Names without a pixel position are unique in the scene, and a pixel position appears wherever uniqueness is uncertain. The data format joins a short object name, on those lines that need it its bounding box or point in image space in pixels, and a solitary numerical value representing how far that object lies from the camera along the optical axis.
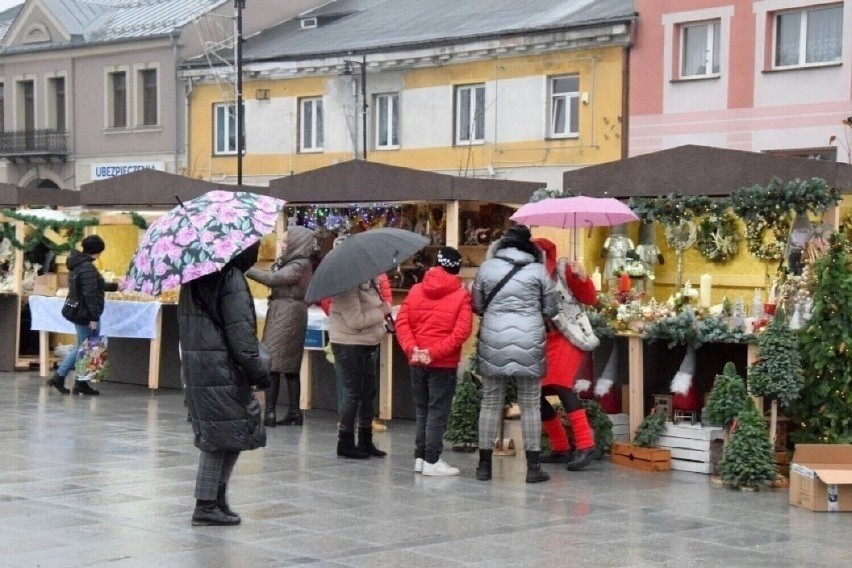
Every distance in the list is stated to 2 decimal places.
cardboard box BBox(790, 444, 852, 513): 10.02
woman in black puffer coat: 8.91
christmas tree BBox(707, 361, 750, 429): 11.23
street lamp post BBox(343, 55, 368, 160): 35.03
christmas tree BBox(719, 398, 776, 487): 10.88
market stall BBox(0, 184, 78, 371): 19.00
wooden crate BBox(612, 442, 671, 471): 11.79
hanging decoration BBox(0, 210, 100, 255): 18.84
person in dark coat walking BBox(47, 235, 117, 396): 16.23
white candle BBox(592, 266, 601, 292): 13.80
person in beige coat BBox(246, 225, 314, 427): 13.85
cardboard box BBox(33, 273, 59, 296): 19.08
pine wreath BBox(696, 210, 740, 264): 13.76
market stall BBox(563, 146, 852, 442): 11.73
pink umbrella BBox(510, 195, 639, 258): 12.43
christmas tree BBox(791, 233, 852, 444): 11.05
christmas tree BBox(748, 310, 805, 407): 10.99
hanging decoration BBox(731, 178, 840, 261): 11.61
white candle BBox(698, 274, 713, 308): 12.91
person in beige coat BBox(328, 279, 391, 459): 11.87
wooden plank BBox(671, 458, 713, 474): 11.69
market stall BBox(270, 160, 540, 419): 14.58
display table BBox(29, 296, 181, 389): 16.98
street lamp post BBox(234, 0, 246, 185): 33.34
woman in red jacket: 11.07
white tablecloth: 16.94
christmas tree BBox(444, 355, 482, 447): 12.55
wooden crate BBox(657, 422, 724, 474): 11.69
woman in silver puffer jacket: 10.88
